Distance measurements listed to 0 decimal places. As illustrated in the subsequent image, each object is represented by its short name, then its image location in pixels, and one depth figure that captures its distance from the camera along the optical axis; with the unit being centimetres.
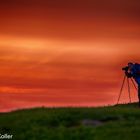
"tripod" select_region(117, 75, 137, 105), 6400
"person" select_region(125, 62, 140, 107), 6191
